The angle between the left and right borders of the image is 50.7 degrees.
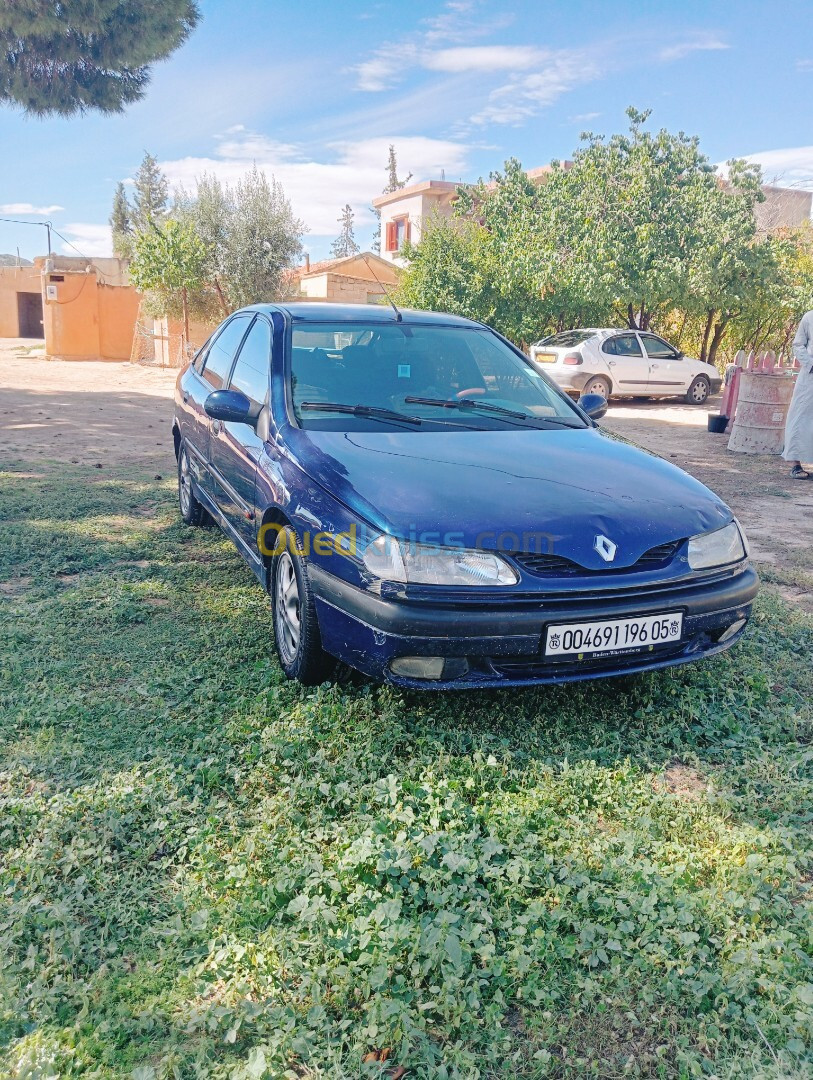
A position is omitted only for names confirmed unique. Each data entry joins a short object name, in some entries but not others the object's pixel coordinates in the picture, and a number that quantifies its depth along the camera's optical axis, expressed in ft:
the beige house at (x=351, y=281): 82.74
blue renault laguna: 9.59
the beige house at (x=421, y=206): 93.62
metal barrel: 33.86
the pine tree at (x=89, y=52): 44.78
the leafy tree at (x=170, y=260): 73.26
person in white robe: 27.14
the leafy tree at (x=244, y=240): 76.59
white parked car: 51.65
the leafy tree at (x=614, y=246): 58.34
